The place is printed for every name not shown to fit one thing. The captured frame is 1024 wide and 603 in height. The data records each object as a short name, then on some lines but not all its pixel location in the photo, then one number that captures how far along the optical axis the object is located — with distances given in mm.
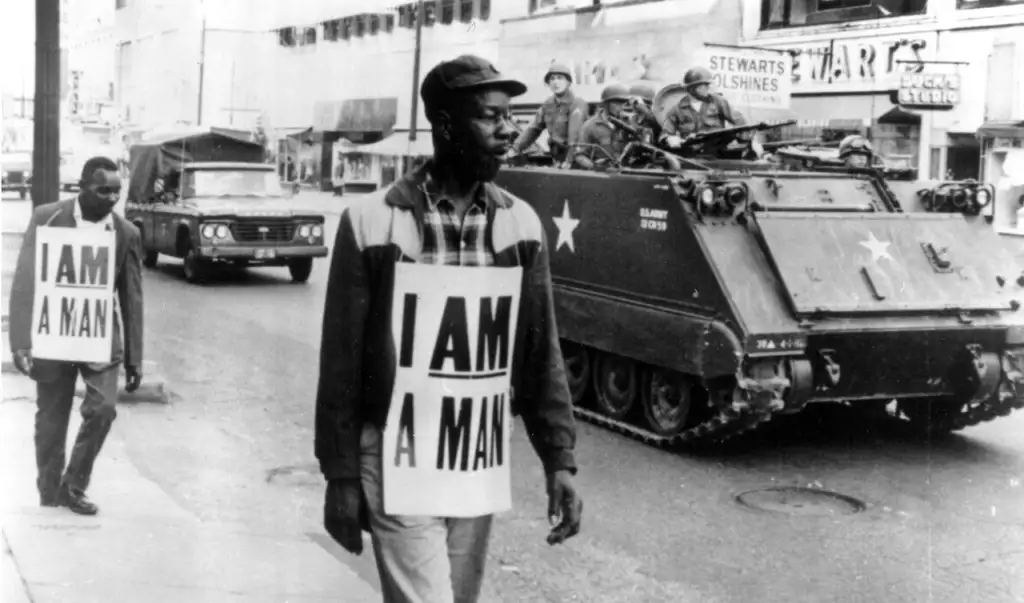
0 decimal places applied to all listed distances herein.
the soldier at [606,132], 10312
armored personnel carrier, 8141
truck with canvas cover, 14883
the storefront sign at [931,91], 20172
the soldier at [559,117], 11219
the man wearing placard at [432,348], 3367
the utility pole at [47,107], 6453
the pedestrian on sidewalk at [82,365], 5746
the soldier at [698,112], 10180
